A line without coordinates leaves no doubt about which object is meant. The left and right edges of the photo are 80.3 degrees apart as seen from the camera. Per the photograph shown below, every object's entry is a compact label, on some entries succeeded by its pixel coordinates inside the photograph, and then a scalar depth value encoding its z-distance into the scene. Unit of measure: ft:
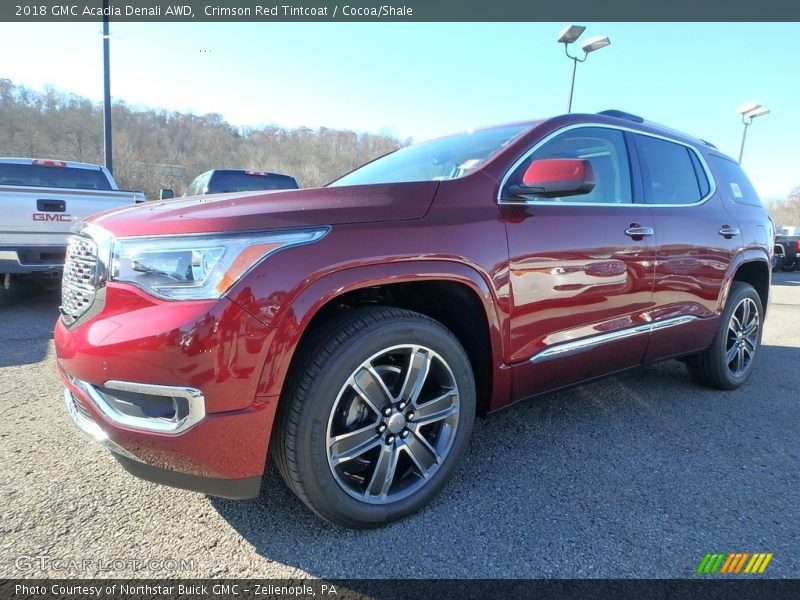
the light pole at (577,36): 30.54
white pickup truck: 17.84
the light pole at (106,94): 32.86
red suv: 5.37
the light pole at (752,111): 55.62
